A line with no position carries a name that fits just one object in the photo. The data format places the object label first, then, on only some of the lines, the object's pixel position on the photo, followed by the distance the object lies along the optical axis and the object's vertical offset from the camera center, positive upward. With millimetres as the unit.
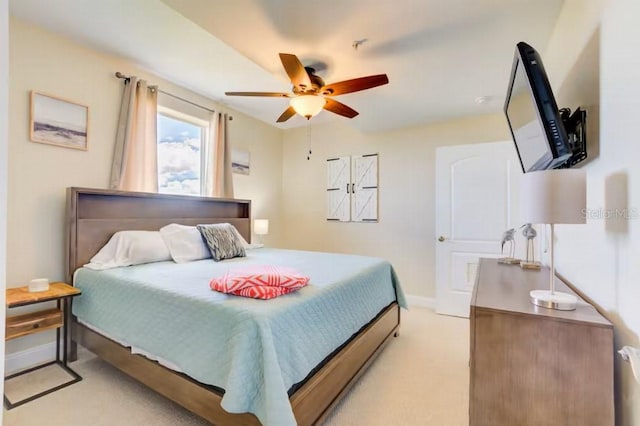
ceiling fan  1991 +949
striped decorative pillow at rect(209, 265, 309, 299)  1555 -403
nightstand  1878 -768
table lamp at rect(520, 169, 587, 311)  1104 +53
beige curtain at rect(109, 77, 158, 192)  2750 +696
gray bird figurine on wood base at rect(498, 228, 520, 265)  2240 -356
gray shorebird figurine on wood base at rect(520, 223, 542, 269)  2007 -209
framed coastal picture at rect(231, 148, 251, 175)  4086 +739
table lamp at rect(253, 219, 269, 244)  4109 -192
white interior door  3297 +49
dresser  965 -539
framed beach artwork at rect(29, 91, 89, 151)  2271 +741
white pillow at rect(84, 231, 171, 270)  2375 -338
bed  1300 -696
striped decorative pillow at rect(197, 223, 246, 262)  2865 -302
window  3273 +716
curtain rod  2738 +1300
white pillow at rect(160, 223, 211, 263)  2686 -296
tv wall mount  1318 +394
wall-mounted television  1184 +458
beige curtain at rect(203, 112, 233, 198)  3684 +675
